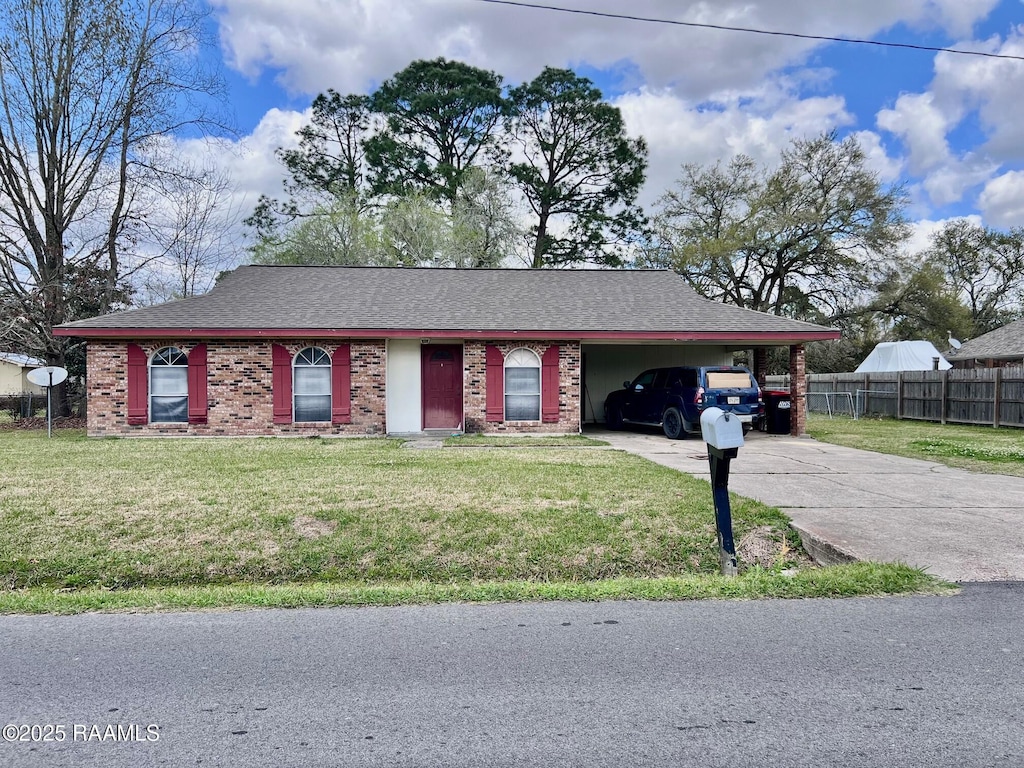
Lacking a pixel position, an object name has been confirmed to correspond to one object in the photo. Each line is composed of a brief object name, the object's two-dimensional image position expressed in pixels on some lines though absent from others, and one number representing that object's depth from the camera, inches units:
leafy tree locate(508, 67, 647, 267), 1417.3
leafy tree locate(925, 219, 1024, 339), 1696.2
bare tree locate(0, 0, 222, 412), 746.8
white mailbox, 189.8
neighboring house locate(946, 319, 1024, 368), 1009.6
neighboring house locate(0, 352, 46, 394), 1318.9
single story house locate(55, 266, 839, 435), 559.8
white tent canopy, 1079.0
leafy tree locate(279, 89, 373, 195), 1416.1
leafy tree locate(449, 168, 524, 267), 1195.3
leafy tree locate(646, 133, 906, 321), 1258.6
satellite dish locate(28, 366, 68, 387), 581.3
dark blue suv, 528.4
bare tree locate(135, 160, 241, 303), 857.5
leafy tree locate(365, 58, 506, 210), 1402.6
